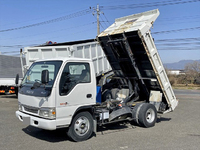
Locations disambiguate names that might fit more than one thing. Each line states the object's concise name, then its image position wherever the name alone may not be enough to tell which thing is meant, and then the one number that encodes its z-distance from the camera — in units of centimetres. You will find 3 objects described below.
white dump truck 586
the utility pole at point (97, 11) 3056
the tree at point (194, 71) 4231
